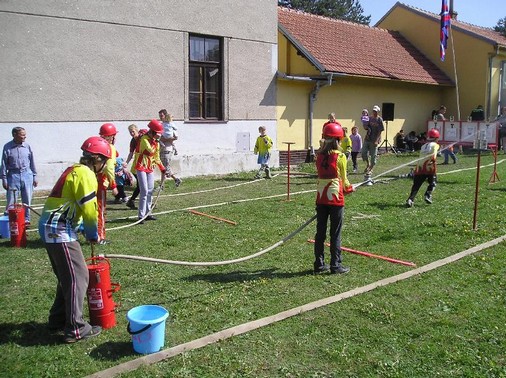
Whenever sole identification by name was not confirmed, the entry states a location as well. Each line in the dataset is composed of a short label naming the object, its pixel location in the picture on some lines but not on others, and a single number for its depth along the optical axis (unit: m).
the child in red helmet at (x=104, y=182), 7.56
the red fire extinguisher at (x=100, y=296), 5.14
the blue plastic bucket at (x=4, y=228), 8.78
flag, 21.48
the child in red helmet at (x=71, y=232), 4.88
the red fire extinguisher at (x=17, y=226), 8.20
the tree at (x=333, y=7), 53.84
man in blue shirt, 9.10
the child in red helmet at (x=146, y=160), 9.70
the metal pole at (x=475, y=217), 8.89
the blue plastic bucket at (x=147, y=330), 4.59
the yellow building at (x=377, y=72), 20.45
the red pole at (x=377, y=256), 7.27
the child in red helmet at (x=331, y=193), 6.77
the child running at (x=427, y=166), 11.11
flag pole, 25.61
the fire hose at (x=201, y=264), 5.30
